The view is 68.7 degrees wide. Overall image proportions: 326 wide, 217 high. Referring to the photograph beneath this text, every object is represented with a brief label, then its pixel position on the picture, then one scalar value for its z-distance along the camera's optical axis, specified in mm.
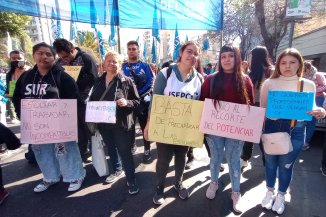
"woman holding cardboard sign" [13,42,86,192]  3074
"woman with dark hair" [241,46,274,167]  3633
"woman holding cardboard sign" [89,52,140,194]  3115
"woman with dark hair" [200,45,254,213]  2611
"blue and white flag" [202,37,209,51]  12109
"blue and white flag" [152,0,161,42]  5001
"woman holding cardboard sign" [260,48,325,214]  2541
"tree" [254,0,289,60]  14336
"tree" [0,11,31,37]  21094
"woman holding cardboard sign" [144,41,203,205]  2762
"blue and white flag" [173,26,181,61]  7113
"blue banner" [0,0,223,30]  4621
